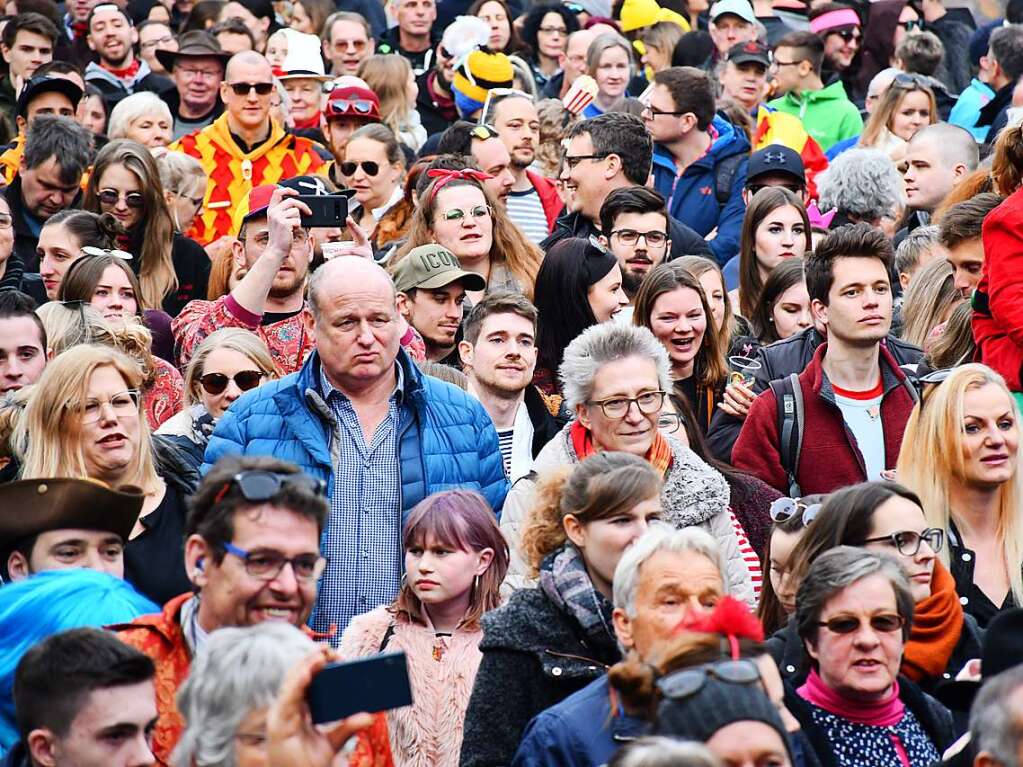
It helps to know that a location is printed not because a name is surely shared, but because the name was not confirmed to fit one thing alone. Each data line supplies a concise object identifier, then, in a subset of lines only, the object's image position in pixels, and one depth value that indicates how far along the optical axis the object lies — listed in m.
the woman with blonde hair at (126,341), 15.27
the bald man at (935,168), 21.36
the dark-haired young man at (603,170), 19.12
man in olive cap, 16.09
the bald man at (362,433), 12.20
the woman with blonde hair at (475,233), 17.44
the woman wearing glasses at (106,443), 12.02
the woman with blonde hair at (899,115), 24.39
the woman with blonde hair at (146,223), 18.83
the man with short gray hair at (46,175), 20.05
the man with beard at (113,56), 28.19
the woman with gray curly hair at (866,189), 20.41
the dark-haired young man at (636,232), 17.87
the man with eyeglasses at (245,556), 8.77
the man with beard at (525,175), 21.41
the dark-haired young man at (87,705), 8.44
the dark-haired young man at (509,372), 14.87
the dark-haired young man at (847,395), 14.36
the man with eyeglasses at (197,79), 25.20
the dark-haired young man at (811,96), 27.08
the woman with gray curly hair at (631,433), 12.34
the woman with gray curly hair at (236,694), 7.60
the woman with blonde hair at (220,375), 14.57
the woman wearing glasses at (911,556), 11.18
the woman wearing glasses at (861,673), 9.92
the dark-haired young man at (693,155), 21.84
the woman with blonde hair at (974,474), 12.36
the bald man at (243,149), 21.69
